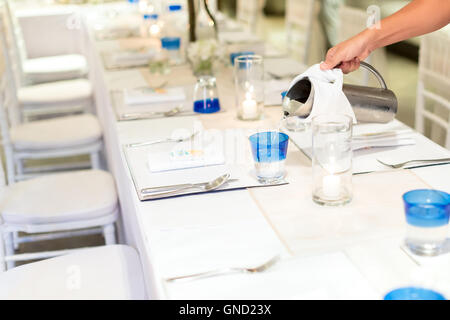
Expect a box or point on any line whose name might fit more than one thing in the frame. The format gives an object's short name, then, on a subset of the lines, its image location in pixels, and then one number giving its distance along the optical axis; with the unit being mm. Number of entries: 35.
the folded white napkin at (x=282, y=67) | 2445
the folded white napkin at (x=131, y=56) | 2797
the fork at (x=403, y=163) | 1411
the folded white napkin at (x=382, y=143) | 1529
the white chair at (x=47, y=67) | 4025
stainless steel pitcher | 1456
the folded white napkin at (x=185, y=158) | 1466
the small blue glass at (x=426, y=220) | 1007
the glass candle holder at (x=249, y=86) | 1865
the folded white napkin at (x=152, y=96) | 2066
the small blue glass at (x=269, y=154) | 1333
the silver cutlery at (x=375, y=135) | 1568
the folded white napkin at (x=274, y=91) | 2065
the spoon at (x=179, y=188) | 1319
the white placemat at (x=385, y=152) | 1430
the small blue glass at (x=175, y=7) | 4243
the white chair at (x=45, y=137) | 2725
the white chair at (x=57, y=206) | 1982
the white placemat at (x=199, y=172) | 1372
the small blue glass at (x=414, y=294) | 896
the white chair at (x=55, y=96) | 3492
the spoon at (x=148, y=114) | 1913
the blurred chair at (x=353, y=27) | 2830
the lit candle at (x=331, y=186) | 1222
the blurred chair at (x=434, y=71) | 2330
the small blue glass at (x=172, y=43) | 2838
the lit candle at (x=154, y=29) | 3455
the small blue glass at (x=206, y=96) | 1932
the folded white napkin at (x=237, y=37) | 3229
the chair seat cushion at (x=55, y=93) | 3494
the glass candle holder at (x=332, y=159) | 1199
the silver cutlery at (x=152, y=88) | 2160
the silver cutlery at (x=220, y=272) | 999
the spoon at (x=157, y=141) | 1660
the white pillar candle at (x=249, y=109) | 1859
